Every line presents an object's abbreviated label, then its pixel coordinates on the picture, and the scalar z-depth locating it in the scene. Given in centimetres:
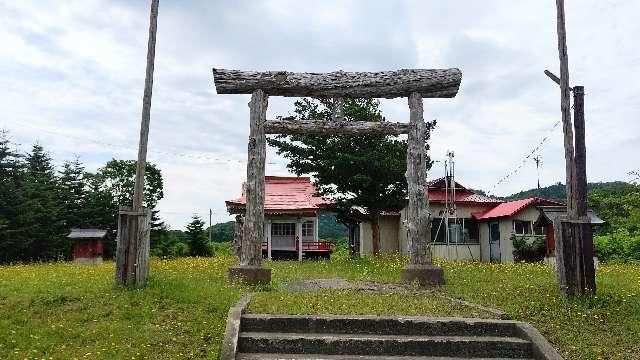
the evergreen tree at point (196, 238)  3400
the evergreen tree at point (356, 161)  2244
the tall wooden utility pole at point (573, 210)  948
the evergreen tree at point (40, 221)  2872
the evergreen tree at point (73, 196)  3544
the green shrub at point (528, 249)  2412
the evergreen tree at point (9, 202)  2738
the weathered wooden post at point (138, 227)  1007
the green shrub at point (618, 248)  2827
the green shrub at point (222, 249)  3537
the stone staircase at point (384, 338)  698
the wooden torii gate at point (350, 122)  1273
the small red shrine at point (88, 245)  2721
